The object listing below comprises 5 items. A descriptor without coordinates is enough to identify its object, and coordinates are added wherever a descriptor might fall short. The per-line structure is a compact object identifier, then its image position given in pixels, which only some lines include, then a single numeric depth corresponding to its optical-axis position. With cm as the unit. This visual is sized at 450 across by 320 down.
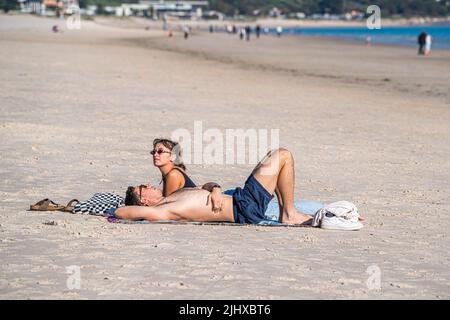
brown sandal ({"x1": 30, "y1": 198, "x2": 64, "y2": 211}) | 1384
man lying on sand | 1297
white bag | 1307
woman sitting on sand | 1305
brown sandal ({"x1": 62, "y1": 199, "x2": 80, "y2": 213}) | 1386
